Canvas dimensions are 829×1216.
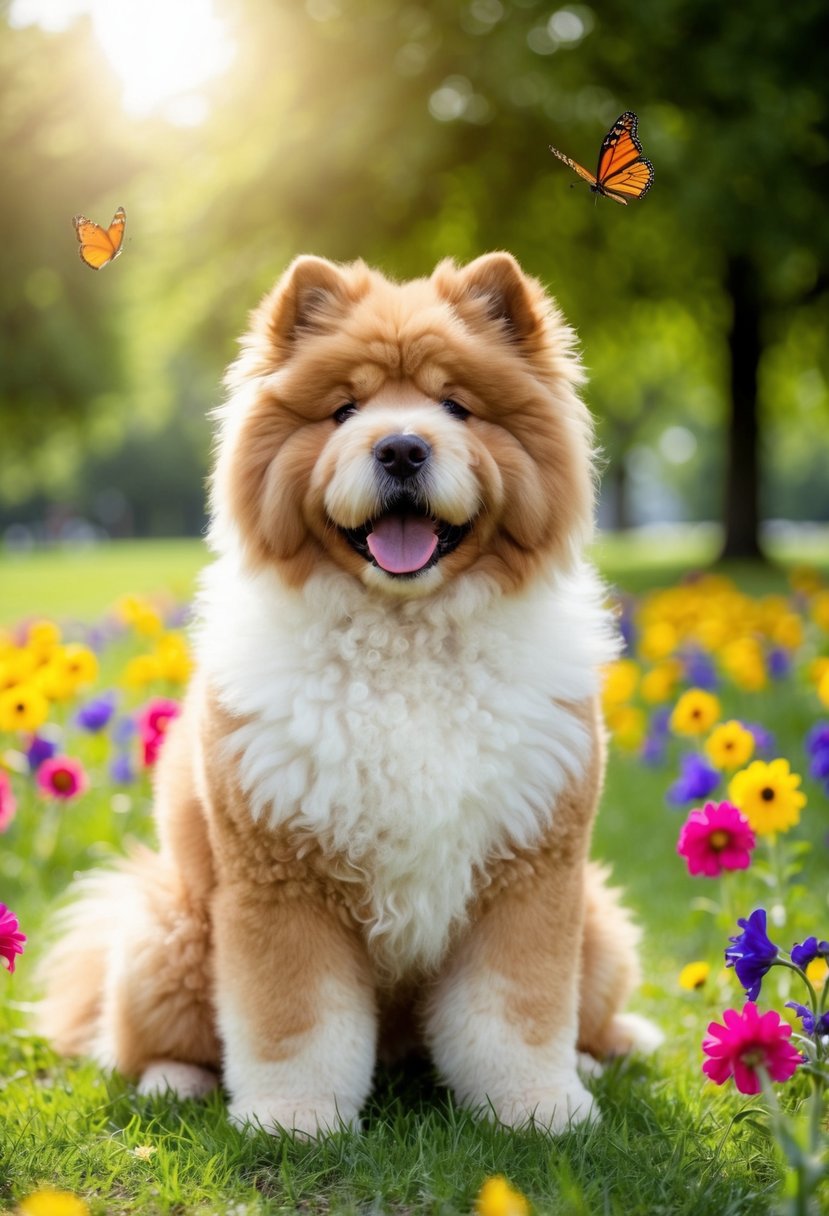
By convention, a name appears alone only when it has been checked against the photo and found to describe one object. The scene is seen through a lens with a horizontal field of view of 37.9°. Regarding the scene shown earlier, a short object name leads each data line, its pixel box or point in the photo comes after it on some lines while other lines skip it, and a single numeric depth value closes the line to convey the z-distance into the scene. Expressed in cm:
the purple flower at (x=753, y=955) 240
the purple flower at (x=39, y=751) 466
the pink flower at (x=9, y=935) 259
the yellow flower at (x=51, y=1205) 172
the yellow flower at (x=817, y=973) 328
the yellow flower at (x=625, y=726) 525
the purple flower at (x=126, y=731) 539
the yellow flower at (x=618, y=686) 498
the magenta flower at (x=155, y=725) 429
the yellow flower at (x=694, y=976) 337
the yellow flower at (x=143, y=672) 509
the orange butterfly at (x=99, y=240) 251
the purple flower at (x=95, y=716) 486
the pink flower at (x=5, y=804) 399
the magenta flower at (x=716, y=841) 310
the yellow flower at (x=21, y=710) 427
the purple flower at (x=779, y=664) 643
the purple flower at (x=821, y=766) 380
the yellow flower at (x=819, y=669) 459
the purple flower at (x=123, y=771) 494
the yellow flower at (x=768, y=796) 323
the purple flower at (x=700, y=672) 615
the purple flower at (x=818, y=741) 396
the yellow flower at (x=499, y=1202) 170
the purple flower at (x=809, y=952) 246
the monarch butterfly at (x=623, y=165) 257
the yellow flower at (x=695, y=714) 421
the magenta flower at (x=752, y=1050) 231
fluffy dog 279
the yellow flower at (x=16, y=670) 447
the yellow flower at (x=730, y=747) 362
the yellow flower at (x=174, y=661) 512
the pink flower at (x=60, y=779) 430
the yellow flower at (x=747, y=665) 534
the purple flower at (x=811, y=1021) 242
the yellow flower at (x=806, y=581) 868
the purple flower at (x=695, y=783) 354
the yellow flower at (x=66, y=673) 448
